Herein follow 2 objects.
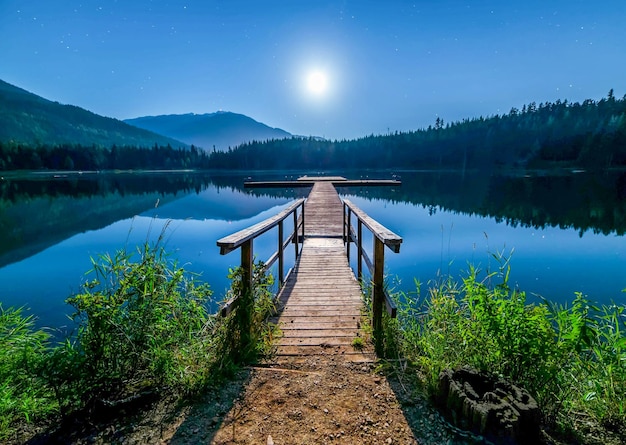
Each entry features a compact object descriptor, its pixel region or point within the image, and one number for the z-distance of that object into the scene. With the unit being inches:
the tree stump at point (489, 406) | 75.3
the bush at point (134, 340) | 96.9
